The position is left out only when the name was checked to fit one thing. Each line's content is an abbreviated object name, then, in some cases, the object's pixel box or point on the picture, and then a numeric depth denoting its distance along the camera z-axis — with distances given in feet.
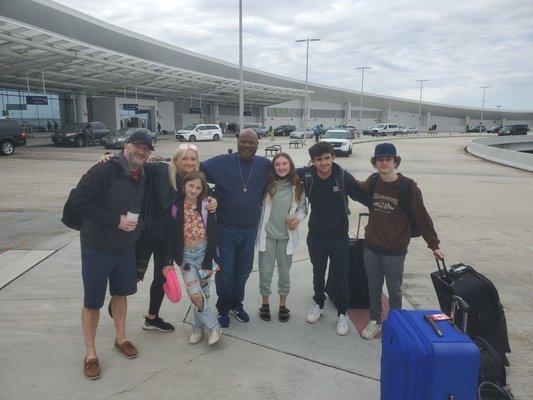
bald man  11.31
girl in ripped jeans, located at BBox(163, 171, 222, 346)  10.25
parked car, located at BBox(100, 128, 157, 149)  79.71
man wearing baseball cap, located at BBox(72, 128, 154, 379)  8.98
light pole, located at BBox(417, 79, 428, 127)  270.42
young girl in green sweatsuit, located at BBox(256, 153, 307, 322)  11.64
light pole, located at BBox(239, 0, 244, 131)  56.49
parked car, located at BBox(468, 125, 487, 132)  259.02
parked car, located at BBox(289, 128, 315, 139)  145.16
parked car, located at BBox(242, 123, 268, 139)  149.89
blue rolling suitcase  6.77
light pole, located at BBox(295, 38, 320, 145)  121.49
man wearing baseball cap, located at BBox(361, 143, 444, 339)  10.40
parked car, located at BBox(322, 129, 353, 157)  76.13
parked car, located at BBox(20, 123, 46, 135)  118.93
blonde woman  10.39
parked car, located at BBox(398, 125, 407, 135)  205.57
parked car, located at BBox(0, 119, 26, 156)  61.21
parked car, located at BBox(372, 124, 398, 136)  194.59
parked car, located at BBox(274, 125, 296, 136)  168.96
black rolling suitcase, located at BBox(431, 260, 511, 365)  9.13
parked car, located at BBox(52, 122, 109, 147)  82.89
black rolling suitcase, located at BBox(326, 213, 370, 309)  12.73
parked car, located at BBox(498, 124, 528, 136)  162.20
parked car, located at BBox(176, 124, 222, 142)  114.93
